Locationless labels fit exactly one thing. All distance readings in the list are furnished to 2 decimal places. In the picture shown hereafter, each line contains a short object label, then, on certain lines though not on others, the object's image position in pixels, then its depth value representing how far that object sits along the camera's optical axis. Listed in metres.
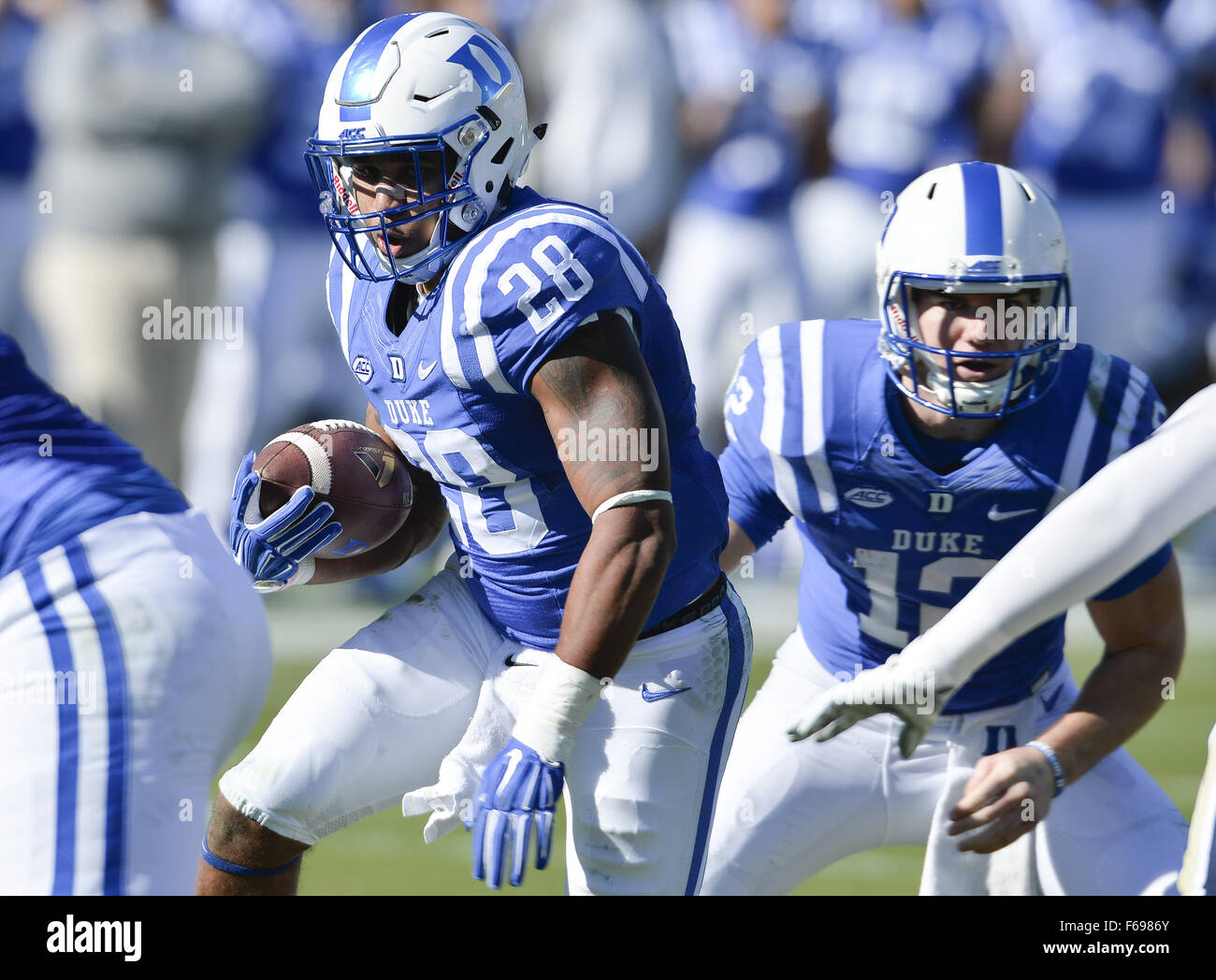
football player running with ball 5.54
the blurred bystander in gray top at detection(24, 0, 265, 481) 12.67
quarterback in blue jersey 6.40
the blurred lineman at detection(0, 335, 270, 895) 5.09
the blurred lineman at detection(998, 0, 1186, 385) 14.74
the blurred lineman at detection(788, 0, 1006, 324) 14.59
